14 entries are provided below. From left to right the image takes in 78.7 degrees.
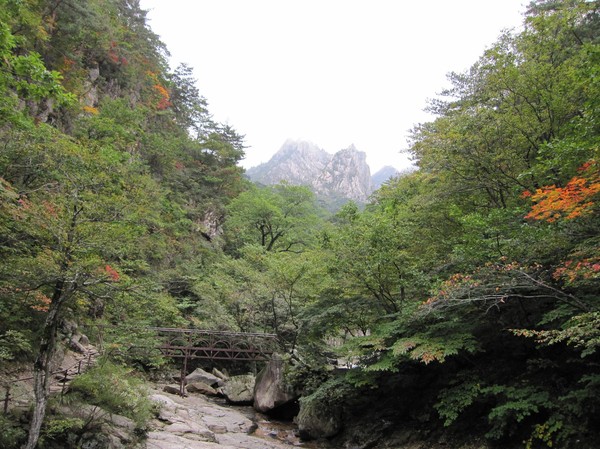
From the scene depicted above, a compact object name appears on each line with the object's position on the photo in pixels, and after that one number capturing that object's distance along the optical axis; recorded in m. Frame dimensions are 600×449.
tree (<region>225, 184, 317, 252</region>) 27.33
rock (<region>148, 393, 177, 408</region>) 12.42
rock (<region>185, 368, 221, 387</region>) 19.66
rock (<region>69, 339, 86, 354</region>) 12.31
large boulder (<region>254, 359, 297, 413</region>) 15.42
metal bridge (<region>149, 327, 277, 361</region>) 17.05
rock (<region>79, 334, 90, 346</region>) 13.36
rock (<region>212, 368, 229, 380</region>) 21.41
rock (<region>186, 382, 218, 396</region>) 18.67
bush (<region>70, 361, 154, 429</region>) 8.37
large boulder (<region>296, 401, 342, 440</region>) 12.70
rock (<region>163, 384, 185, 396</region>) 16.84
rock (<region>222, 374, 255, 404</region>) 17.52
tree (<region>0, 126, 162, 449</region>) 6.69
